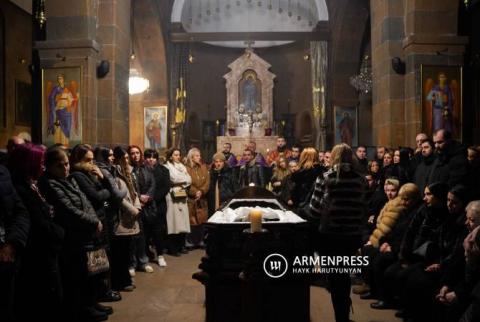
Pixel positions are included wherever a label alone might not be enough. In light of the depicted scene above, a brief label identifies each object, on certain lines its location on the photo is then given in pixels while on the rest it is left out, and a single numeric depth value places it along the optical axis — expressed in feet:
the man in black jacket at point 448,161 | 17.56
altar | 58.98
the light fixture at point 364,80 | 45.27
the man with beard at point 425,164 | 19.54
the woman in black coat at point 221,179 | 29.27
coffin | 14.62
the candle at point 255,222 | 11.26
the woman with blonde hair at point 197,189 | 28.37
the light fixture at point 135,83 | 41.88
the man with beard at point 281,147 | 29.22
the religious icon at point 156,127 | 52.26
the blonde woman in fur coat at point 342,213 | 13.56
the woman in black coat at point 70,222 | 14.06
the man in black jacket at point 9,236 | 11.20
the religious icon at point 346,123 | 53.06
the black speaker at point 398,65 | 28.17
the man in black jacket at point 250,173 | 29.04
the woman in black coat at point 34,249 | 12.29
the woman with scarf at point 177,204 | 26.32
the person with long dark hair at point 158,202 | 24.00
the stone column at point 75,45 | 27.17
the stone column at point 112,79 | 28.86
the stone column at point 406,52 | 27.02
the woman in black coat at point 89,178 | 15.75
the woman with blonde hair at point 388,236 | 16.76
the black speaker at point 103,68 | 28.19
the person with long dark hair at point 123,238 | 19.26
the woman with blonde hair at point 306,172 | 22.43
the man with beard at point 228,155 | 33.24
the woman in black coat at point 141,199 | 22.26
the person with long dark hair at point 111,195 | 17.63
